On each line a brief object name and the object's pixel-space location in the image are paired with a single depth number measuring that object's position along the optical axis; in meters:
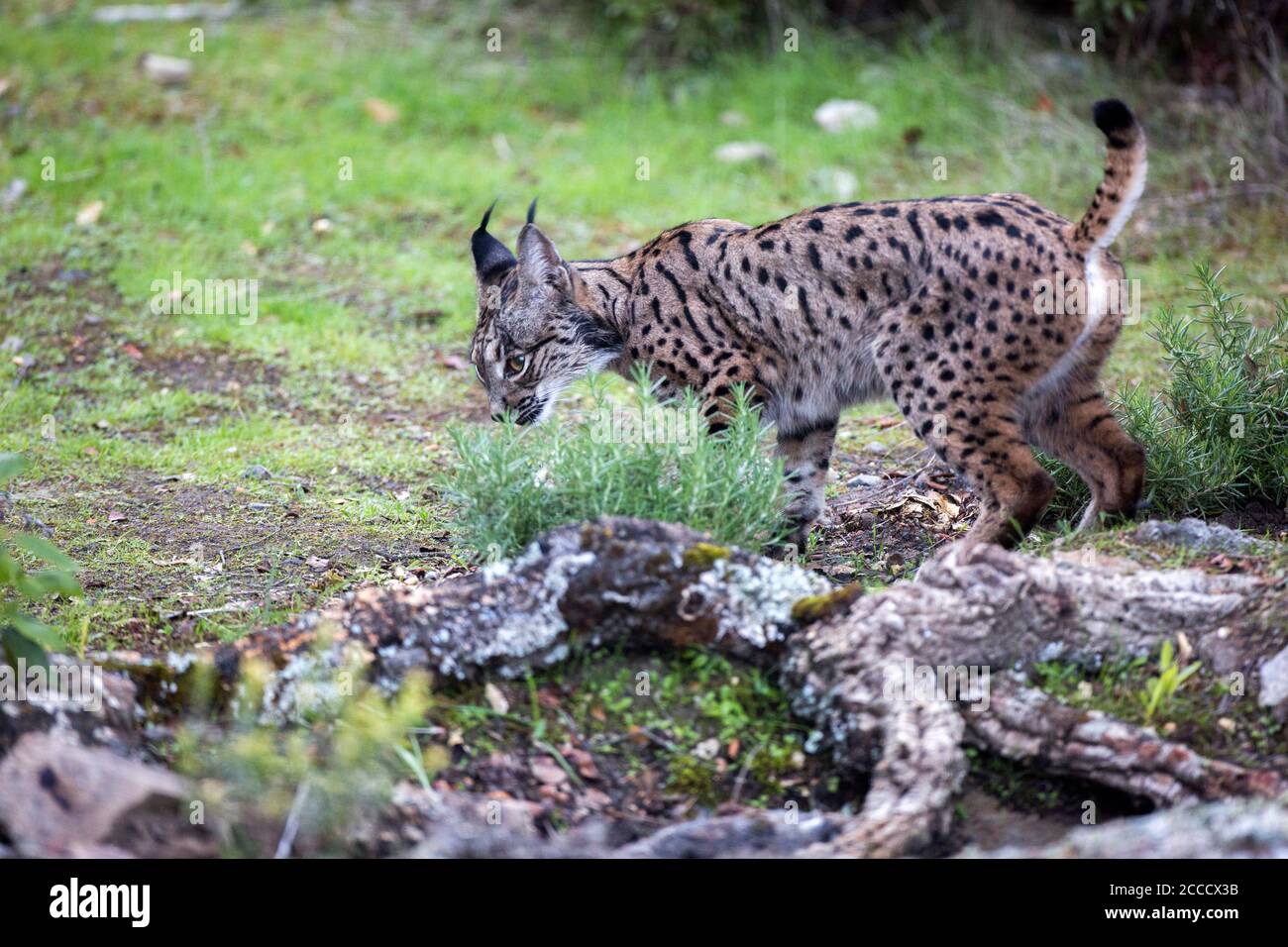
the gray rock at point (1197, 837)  3.49
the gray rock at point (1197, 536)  5.35
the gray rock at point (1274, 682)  4.44
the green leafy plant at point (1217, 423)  6.10
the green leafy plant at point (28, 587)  4.05
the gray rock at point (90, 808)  3.58
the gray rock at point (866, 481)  7.56
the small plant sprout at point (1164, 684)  4.48
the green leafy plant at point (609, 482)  5.28
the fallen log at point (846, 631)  4.38
